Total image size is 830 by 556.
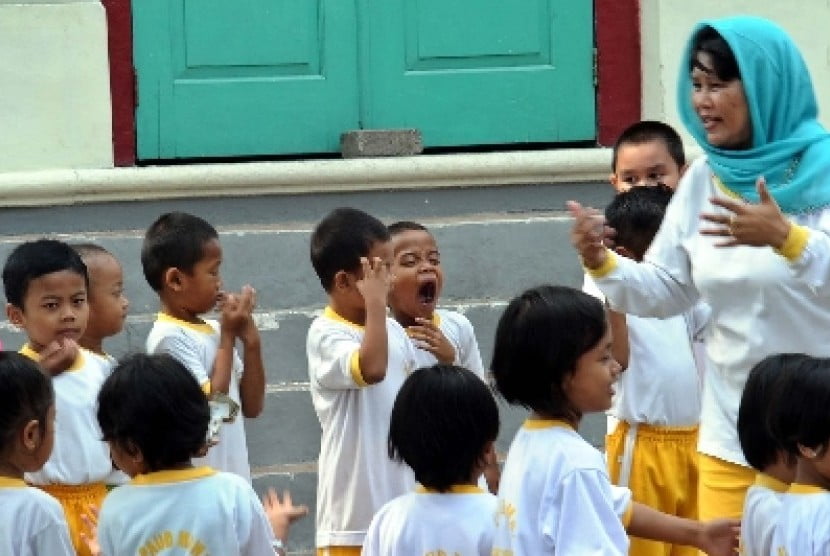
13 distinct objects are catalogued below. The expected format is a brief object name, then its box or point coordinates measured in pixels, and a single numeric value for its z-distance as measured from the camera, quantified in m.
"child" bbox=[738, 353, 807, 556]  9.16
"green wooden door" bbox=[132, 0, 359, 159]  15.22
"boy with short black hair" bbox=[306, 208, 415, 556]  11.37
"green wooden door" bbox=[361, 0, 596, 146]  15.71
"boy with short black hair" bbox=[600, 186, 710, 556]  12.34
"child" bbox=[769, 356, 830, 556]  8.88
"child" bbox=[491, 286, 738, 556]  8.83
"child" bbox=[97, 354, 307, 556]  9.12
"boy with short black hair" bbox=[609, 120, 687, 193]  13.27
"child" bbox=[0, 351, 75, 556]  9.02
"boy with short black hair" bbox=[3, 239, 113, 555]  11.28
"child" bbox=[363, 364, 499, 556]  9.57
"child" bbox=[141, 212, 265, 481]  11.83
